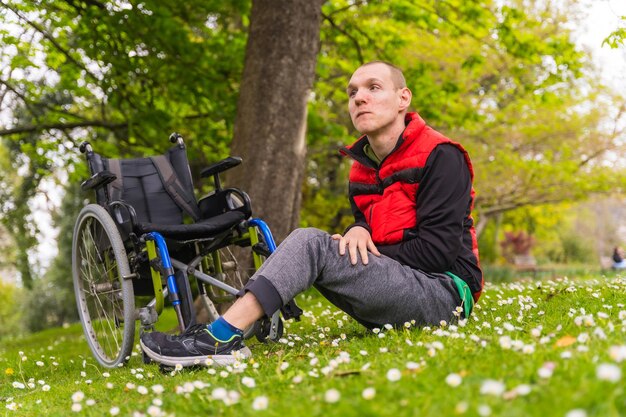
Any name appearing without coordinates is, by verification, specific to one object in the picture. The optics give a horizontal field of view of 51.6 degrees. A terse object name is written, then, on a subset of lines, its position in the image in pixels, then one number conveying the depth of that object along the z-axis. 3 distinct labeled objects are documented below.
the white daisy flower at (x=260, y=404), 1.95
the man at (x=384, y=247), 3.10
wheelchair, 3.88
